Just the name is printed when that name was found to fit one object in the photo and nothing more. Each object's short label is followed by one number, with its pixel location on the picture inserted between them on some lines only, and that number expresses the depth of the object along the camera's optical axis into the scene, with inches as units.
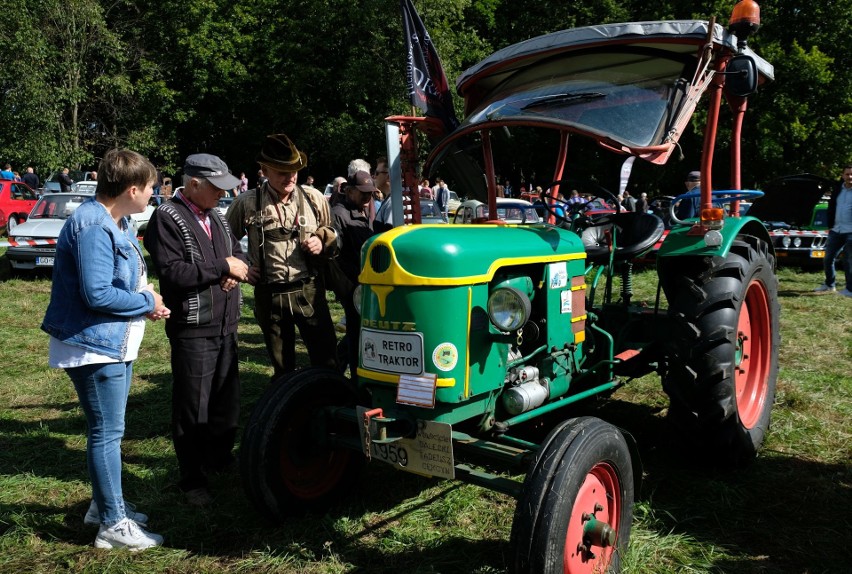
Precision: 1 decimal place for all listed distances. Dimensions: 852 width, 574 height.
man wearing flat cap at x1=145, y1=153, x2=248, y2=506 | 132.3
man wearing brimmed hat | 157.2
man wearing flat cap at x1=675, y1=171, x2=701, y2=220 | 290.1
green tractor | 104.5
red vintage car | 671.1
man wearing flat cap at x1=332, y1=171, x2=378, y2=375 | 181.2
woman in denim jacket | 110.5
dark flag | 173.5
